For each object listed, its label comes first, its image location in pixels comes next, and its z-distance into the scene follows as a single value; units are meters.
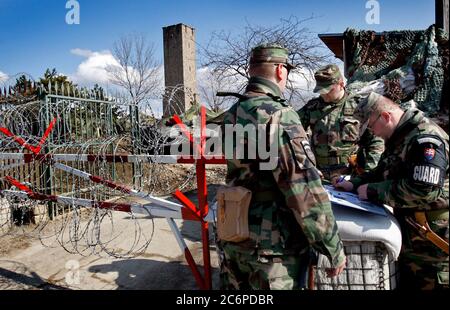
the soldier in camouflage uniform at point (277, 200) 1.67
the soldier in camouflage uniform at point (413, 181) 1.78
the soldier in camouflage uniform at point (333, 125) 3.26
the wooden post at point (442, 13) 3.58
